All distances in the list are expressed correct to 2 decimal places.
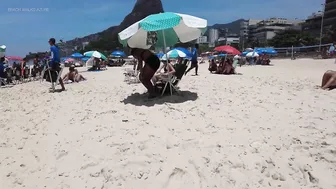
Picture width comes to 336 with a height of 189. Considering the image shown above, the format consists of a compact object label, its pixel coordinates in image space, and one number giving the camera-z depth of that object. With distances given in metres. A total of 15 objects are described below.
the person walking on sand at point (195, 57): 11.00
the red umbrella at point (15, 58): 13.50
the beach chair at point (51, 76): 7.31
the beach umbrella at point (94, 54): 17.26
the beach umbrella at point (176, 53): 13.53
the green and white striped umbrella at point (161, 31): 4.88
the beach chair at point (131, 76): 8.76
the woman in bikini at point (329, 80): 6.39
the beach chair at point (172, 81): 5.73
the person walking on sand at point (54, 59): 6.93
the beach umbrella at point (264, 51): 24.35
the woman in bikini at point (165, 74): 5.69
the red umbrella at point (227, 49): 10.89
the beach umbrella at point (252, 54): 21.88
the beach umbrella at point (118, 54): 28.96
